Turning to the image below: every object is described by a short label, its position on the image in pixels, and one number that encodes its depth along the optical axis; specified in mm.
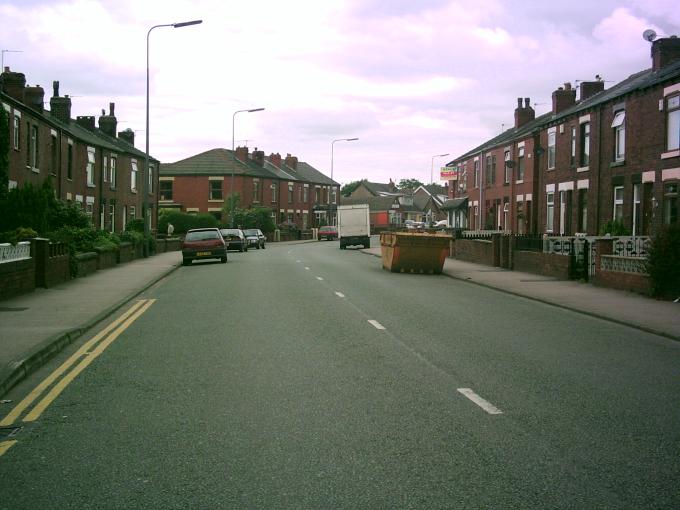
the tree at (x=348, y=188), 183375
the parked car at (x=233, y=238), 49188
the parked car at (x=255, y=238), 58938
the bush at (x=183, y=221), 66438
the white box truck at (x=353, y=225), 57594
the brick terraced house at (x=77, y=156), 31062
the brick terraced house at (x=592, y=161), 26016
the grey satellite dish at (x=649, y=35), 30844
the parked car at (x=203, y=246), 34688
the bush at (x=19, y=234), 19656
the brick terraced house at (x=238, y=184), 78438
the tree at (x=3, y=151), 23266
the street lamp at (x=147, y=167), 34344
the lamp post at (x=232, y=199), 53375
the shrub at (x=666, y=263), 17541
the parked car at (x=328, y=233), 83562
